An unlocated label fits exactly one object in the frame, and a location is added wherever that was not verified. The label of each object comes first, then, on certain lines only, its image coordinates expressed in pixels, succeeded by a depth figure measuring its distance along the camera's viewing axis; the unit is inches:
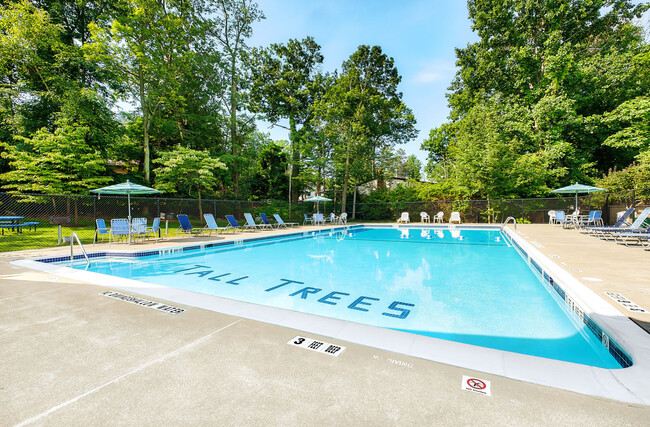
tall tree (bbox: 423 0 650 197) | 672.4
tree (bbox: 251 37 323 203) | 939.3
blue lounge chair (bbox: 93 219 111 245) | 368.3
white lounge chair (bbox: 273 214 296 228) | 615.3
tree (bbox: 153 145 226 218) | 575.2
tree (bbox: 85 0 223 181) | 591.2
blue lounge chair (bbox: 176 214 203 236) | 446.7
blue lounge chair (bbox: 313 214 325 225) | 725.4
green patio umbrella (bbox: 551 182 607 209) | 478.0
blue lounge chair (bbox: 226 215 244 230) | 510.6
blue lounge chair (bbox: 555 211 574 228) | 533.9
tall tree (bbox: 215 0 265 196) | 826.8
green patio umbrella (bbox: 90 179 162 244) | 346.3
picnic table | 386.3
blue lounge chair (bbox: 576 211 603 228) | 485.8
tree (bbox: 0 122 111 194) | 506.9
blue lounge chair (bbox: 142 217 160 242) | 388.1
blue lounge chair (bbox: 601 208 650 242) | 294.7
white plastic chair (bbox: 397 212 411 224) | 778.2
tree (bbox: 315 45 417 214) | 816.9
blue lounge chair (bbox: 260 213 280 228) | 601.9
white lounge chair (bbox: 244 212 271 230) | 561.4
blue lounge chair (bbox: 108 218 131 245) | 357.4
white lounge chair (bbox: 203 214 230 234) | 474.8
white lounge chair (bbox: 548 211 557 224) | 614.3
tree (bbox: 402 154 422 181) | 1893.1
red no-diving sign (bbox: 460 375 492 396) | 66.1
